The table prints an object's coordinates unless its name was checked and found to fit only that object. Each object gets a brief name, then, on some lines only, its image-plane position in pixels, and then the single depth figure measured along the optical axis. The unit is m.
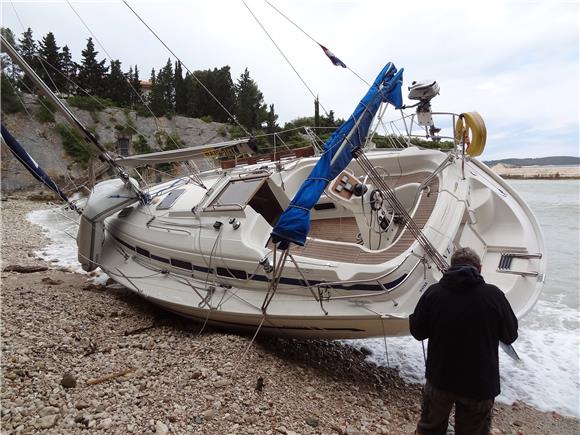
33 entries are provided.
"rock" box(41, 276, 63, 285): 7.38
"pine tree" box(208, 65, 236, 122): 42.65
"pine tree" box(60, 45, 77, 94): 37.38
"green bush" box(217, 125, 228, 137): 37.69
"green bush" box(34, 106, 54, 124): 31.97
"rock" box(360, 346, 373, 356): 5.95
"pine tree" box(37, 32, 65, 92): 35.16
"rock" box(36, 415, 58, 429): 3.01
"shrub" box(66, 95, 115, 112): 34.34
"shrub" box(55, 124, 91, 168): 32.14
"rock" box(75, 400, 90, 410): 3.30
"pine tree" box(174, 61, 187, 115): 42.34
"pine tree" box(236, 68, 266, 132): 41.31
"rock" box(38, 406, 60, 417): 3.15
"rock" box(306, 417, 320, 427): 3.47
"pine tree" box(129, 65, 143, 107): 40.00
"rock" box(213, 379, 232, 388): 3.80
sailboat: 4.07
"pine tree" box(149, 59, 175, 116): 38.87
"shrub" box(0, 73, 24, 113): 30.27
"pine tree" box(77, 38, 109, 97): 38.19
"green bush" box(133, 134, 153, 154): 34.56
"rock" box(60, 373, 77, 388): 3.60
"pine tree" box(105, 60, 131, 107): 38.91
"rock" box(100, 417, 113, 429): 3.08
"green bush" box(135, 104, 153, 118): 36.71
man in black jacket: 2.37
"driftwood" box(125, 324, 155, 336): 5.33
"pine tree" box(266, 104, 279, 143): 41.19
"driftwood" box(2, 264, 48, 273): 8.55
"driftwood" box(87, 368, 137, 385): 3.74
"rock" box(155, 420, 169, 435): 3.08
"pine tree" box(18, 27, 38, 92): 26.22
